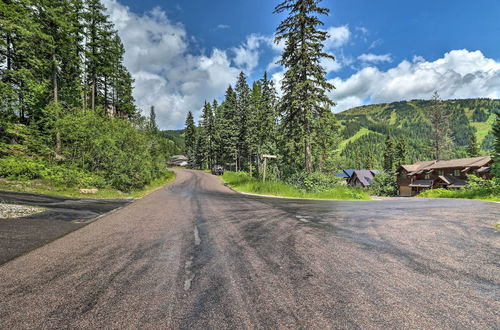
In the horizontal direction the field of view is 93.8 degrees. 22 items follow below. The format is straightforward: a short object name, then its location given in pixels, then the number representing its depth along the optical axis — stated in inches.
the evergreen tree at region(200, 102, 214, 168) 2640.3
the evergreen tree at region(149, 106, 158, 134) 5083.7
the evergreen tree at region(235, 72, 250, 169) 1888.5
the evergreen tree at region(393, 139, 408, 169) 2763.3
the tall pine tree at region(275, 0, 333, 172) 749.9
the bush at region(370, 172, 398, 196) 2459.3
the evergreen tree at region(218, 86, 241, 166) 2053.4
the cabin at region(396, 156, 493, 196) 1829.2
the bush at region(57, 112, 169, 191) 691.4
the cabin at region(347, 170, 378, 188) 3006.9
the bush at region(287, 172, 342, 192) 734.5
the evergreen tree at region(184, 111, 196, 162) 3412.9
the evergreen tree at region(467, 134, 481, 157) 2765.7
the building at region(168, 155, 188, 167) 4085.1
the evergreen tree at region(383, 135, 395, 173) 2874.0
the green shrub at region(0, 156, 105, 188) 570.7
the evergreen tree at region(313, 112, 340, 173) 787.5
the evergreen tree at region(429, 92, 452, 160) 2012.8
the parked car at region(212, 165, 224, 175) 2142.5
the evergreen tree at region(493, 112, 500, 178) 939.3
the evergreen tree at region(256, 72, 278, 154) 1640.0
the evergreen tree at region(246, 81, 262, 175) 1818.4
